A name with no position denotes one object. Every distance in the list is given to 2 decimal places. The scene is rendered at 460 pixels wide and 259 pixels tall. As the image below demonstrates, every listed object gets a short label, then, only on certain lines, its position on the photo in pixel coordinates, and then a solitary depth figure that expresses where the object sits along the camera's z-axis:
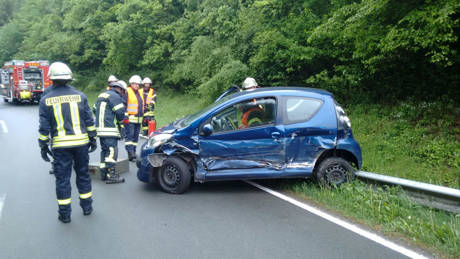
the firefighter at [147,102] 10.18
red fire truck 25.19
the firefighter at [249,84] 8.09
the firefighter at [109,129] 6.66
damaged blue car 5.79
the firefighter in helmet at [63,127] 4.66
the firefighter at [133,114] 8.50
